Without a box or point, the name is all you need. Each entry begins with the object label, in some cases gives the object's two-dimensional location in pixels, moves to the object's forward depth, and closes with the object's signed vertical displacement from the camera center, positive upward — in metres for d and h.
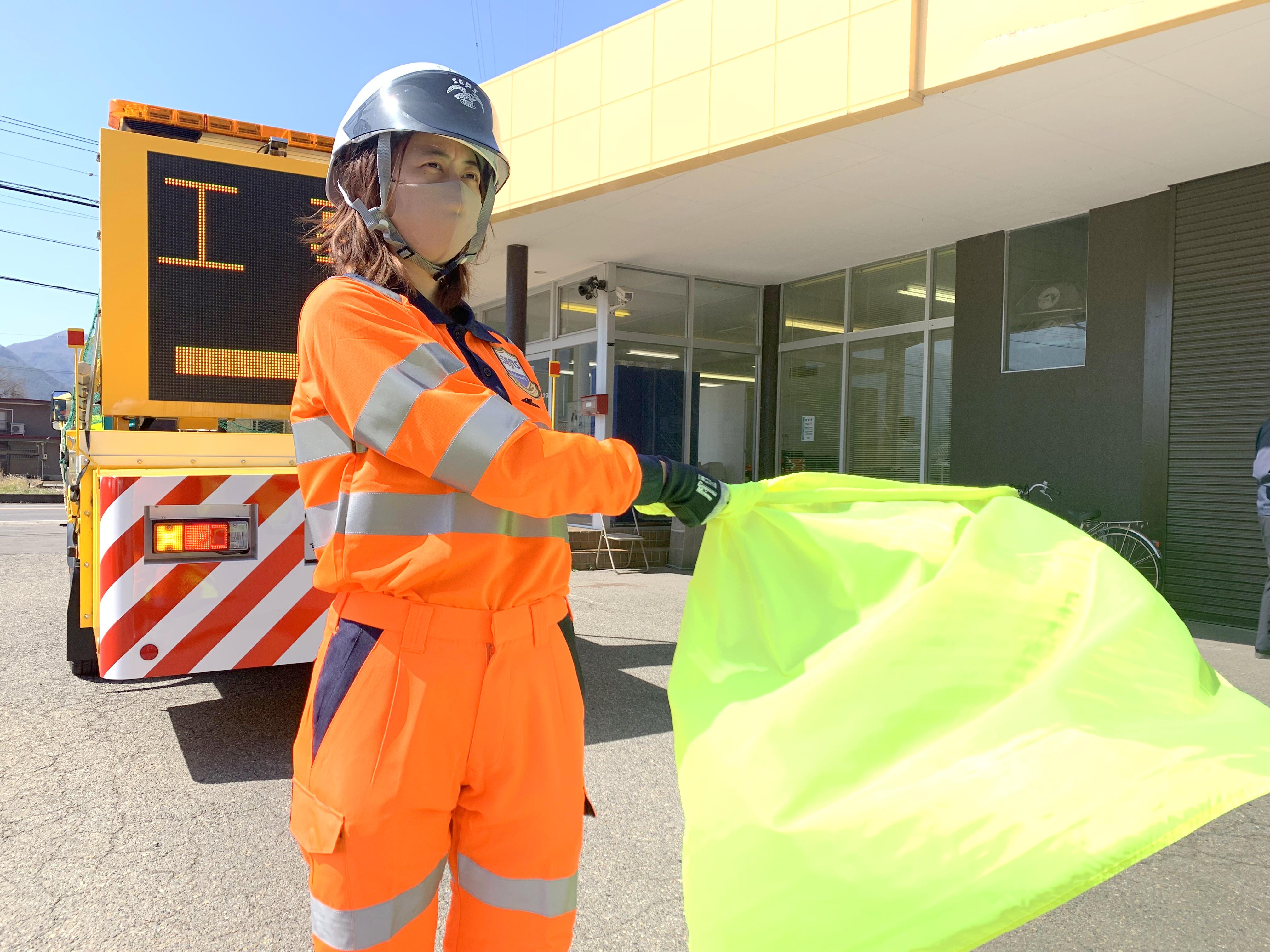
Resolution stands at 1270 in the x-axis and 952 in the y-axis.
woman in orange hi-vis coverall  1.43 -0.32
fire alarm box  13.56 +0.65
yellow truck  3.76 +0.16
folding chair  12.65 -1.32
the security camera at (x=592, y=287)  14.12 +2.58
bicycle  9.30 -0.91
